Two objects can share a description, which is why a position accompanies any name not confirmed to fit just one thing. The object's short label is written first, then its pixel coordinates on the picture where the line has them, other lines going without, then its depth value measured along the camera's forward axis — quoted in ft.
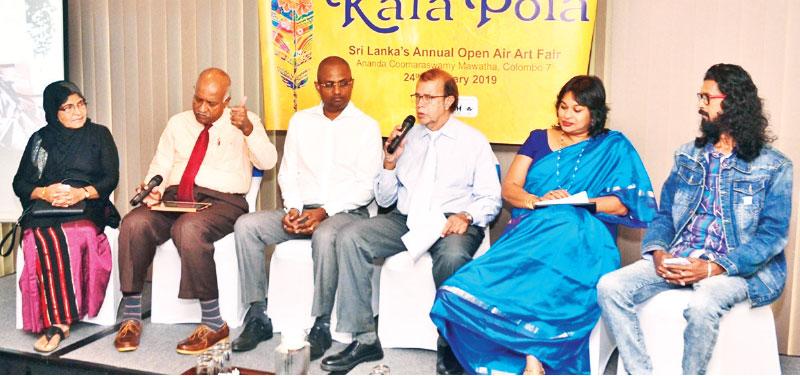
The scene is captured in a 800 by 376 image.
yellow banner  12.29
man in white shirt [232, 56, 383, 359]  11.62
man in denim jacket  9.25
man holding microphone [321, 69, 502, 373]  10.97
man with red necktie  11.78
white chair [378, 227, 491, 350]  11.20
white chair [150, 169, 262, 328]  12.33
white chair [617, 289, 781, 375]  9.22
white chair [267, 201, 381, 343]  11.82
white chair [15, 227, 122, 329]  12.50
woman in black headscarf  11.76
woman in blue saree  9.92
